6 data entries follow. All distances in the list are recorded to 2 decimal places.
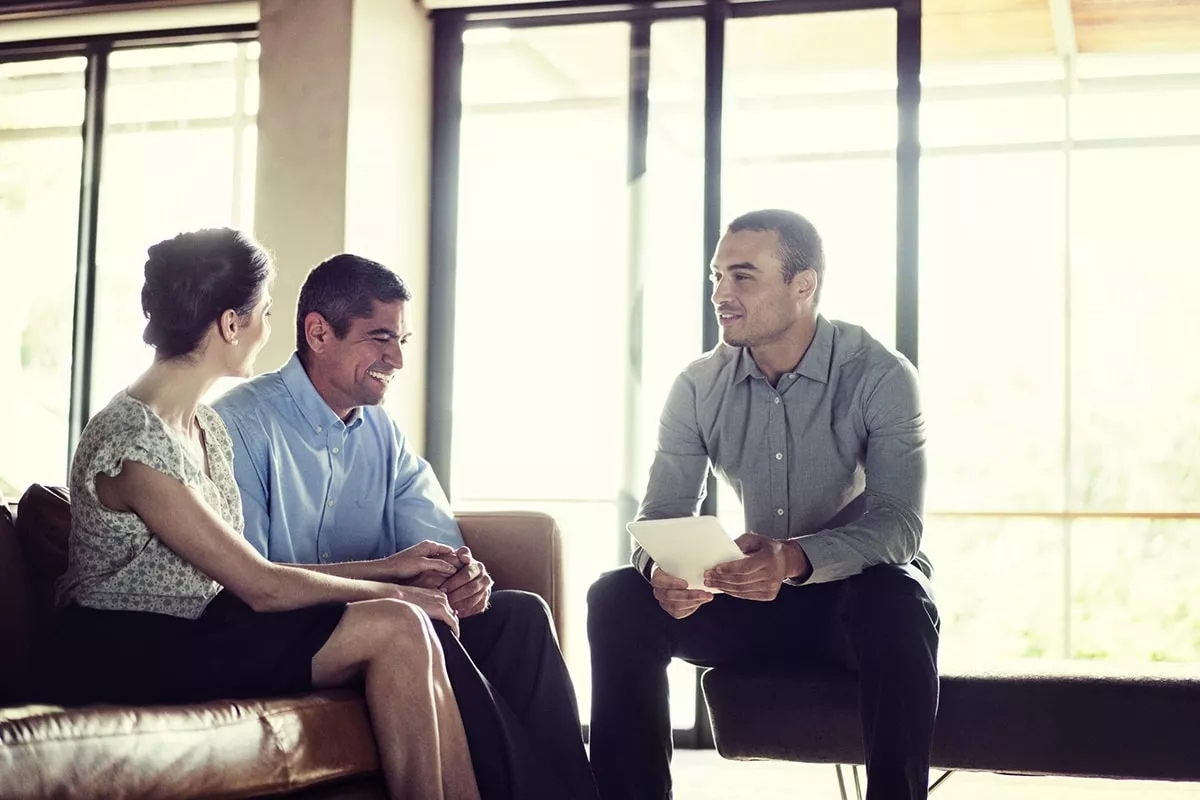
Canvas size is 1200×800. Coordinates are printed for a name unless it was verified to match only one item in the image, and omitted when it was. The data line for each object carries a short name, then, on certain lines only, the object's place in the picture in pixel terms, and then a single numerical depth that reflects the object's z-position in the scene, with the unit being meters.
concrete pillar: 3.80
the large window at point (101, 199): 4.31
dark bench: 2.20
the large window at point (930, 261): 3.99
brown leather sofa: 1.49
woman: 1.89
